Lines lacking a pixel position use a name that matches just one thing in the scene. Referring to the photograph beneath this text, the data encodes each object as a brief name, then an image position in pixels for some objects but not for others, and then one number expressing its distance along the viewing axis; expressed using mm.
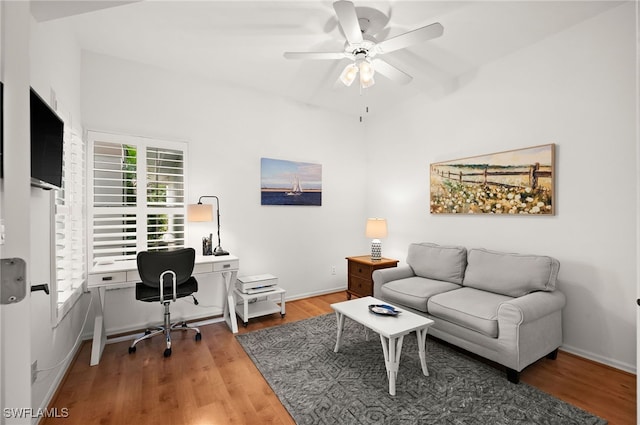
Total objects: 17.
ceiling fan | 2064
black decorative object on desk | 3350
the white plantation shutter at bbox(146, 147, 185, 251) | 3195
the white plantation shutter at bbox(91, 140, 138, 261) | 2954
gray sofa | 2199
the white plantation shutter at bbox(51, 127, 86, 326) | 2166
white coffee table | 2070
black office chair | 2592
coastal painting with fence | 2781
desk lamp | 3109
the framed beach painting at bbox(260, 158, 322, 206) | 3941
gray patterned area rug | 1837
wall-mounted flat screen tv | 1539
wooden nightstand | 3875
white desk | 2562
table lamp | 4121
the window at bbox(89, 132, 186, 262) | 2963
